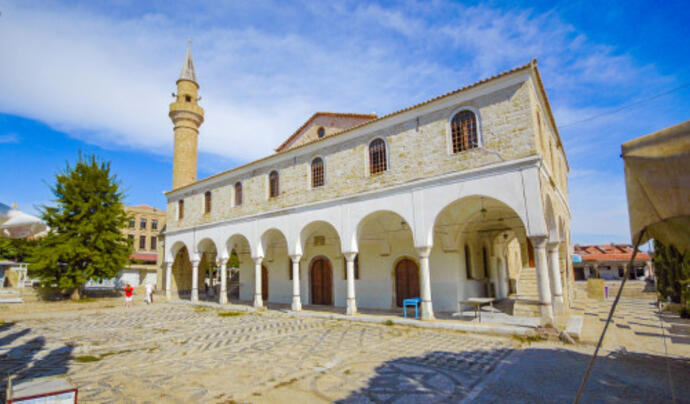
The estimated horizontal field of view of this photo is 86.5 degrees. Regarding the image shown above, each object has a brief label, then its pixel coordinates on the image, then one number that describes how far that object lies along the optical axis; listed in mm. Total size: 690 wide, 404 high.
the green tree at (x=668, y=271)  11922
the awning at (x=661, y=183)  3131
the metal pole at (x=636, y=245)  3841
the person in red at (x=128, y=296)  18442
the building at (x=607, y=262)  37500
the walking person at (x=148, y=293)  19922
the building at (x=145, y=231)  40144
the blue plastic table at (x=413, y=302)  11662
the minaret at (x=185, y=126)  24438
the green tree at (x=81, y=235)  19203
